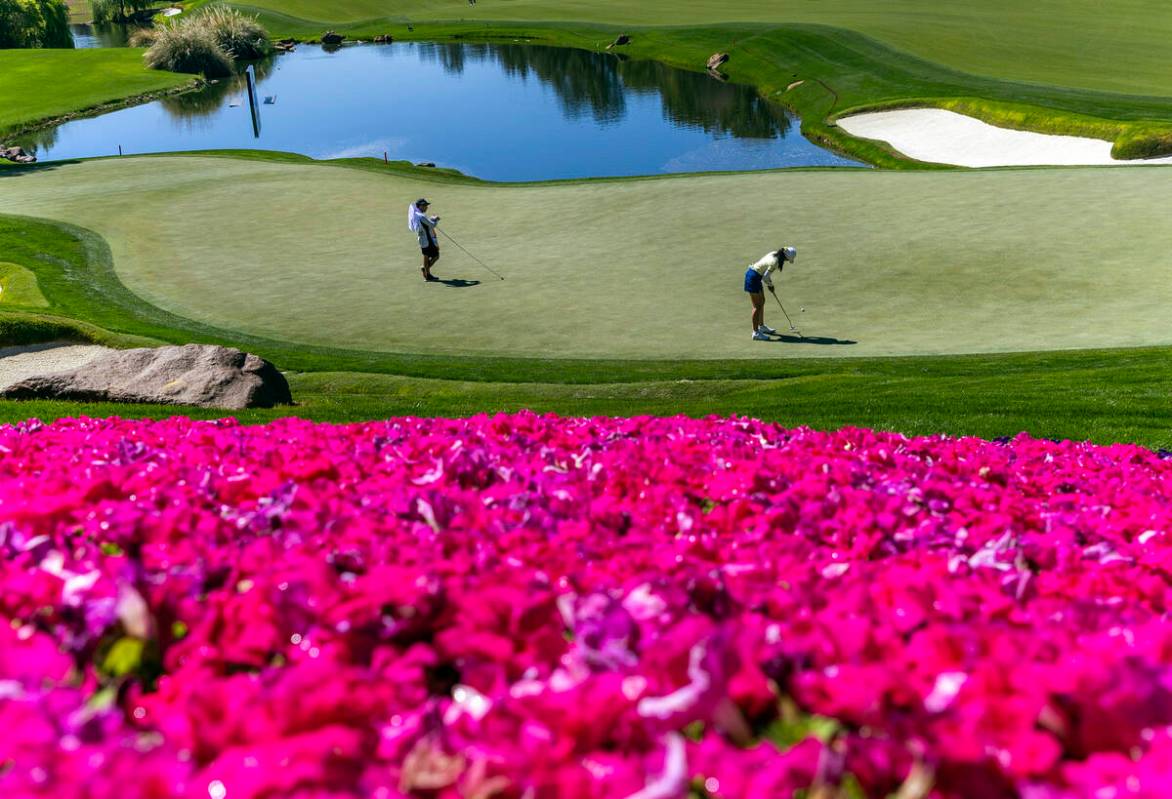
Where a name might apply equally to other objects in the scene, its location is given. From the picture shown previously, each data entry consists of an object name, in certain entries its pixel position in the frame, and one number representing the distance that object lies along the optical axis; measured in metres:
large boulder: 17.88
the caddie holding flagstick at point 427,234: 28.67
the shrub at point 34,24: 122.38
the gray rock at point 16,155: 64.22
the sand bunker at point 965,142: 53.00
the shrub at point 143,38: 123.14
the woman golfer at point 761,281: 23.67
